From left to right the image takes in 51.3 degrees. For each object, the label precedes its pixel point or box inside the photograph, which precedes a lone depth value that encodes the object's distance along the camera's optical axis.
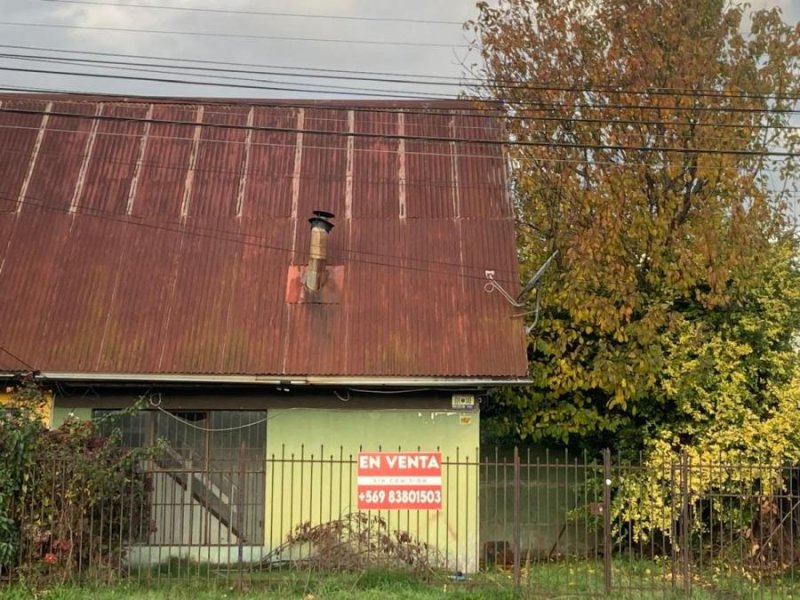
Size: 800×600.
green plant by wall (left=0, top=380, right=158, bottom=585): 9.26
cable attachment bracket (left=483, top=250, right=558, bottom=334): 11.76
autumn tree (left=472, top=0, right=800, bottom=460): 12.34
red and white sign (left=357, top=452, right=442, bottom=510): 10.59
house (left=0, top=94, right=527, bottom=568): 11.29
